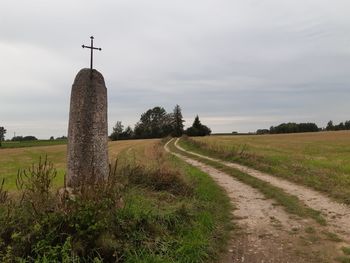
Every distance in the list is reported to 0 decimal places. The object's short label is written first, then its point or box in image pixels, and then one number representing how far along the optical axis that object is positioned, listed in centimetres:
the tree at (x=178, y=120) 11981
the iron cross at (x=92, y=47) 743
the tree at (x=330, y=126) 13132
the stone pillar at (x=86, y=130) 713
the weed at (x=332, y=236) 688
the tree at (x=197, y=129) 11188
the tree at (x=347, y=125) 12800
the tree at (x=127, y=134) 12031
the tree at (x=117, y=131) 11974
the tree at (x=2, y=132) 10466
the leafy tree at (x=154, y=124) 11869
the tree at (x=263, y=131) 13092
